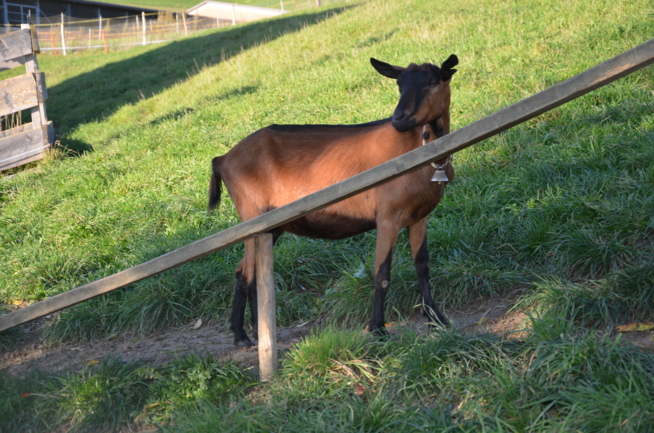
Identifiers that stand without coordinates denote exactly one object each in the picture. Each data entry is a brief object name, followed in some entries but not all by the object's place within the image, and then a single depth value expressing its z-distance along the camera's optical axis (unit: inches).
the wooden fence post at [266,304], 137.5
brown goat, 149.2
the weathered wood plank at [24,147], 366.3
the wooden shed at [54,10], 1327.5
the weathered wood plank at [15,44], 361.1
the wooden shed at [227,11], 1551.4
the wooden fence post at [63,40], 1123.3
